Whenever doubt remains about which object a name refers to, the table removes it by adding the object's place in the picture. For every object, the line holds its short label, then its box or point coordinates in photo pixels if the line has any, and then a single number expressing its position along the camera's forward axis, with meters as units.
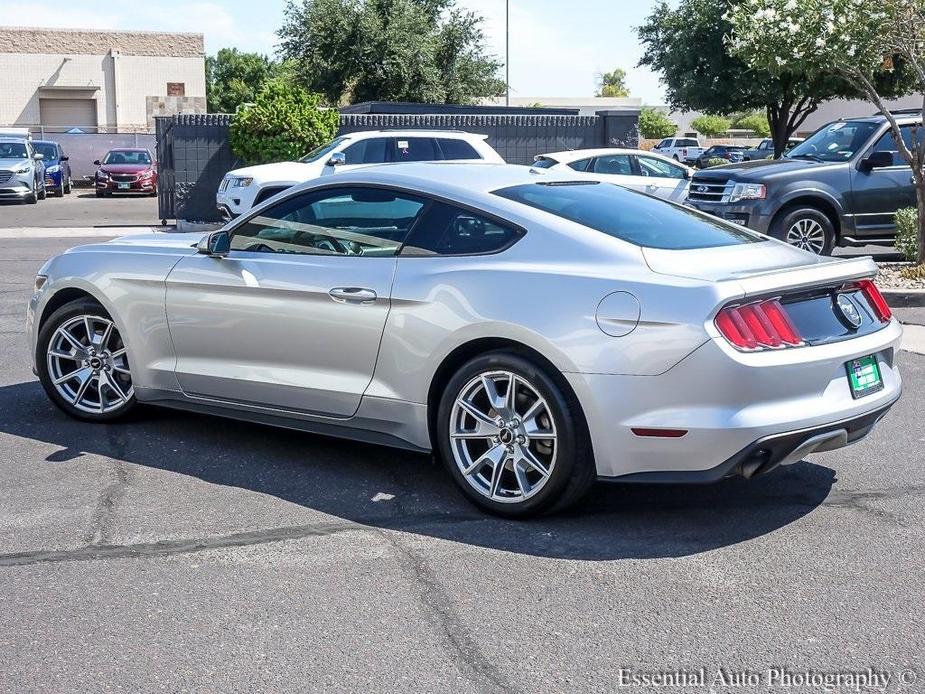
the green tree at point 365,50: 39.31
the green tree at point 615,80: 138.75
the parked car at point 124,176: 34.81
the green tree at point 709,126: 89.31
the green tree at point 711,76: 34.28
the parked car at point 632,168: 18.14
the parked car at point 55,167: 33.81
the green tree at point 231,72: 77.69
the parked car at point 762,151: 42.64
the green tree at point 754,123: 90.62
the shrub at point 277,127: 22.53
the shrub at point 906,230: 13.80
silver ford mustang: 4.80
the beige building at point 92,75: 52.91
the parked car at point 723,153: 45.49
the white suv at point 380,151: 19.44
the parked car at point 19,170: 29.09
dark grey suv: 14.16
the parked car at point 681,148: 53.03
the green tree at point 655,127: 83.62
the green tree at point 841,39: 13.26
